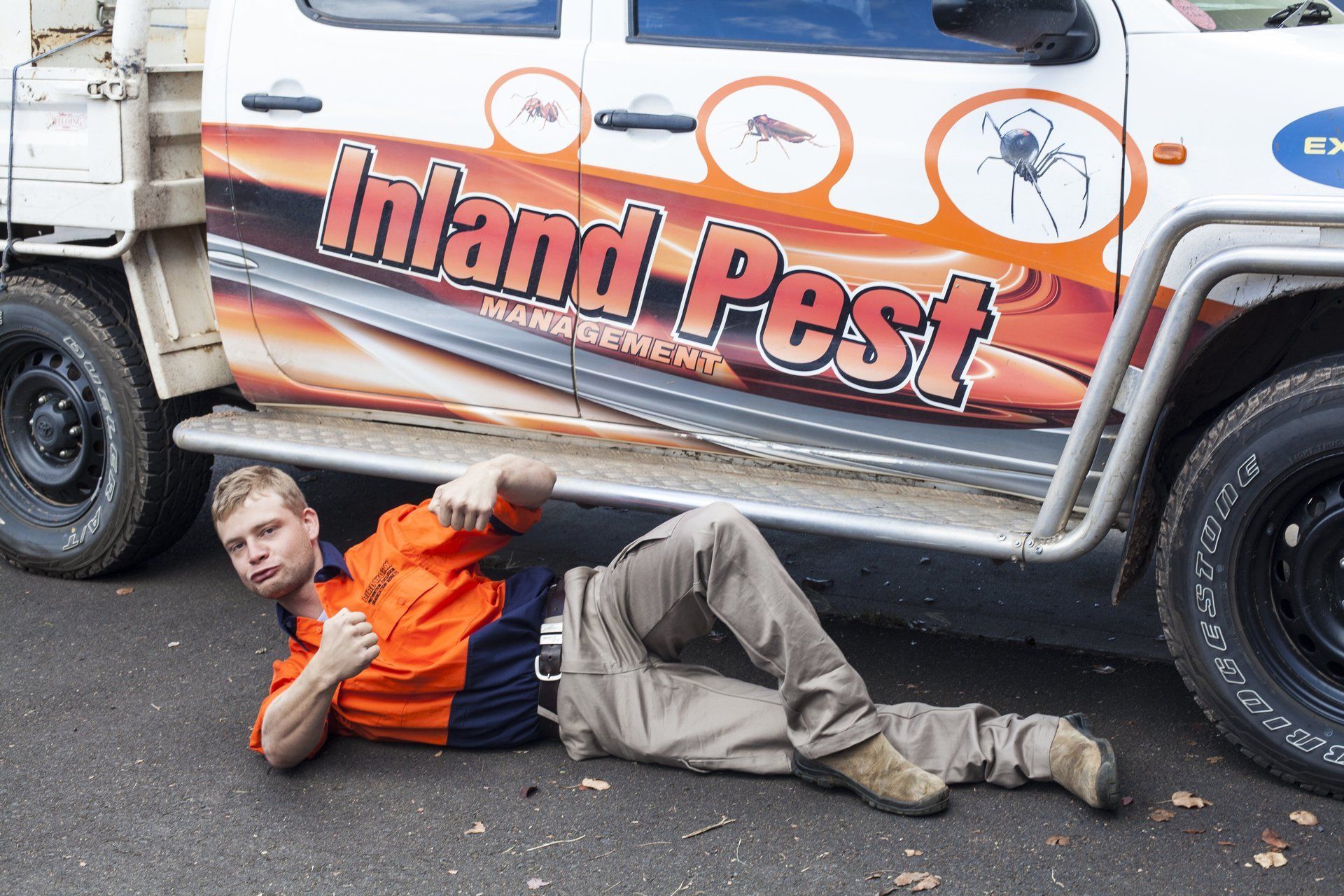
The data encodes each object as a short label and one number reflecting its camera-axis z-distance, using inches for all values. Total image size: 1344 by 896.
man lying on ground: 116.3
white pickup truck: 114.0
